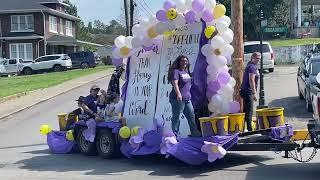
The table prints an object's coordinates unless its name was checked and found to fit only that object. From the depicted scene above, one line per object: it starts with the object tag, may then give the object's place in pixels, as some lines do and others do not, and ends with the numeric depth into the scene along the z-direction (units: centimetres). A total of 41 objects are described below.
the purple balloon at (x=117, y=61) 1374
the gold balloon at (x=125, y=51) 1345
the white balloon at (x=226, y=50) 1173
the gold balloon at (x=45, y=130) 1430
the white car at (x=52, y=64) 5241
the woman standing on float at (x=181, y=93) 1128
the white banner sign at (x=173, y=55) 1201
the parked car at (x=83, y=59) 5441
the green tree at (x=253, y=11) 5659
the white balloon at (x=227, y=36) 1173
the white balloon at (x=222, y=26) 1175
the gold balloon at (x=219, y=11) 1168
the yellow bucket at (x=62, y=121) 1441
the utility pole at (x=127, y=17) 4803
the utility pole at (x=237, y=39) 1413
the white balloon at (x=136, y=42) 1274
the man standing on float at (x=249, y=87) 1213
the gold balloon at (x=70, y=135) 1367
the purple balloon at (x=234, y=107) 1162
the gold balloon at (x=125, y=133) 1206
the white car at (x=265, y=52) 3309
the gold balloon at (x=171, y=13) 1188
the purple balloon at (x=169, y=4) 1195
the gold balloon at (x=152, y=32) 1236
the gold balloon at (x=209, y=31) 1165
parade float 1070
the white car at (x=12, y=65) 5295
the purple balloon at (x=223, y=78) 1179
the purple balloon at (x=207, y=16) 1173
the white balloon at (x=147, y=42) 1261
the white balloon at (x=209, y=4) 1170
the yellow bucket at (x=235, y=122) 1103
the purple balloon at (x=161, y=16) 1199
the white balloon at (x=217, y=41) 1159
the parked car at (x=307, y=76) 1747
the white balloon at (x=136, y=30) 1275
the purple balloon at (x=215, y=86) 1180
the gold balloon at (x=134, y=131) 1195
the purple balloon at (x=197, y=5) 1168
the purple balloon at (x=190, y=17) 1188
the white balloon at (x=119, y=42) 1334
